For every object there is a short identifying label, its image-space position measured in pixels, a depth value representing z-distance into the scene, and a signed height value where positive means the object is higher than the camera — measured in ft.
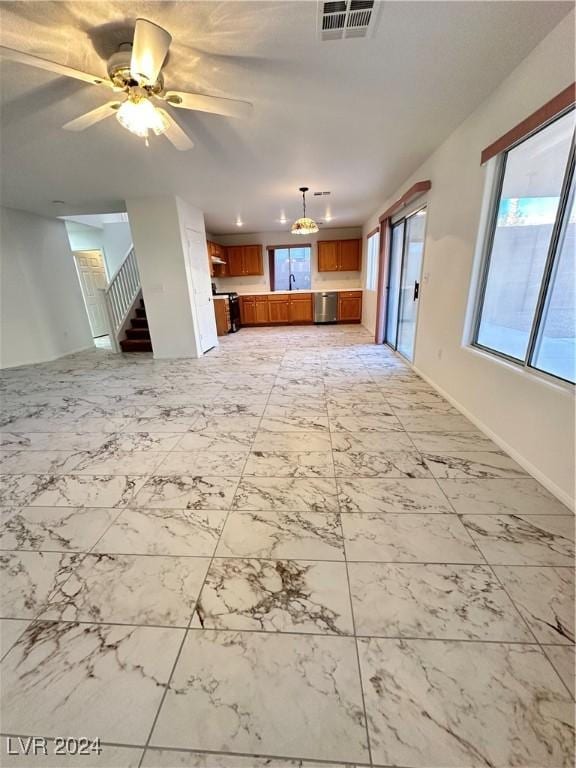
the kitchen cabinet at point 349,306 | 26.11 -2.04
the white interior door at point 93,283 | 24.89 +0.78
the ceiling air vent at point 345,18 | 4.72 +4.18
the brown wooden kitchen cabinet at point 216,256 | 23.46 +2.52
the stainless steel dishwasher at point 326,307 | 26.20 -2.02
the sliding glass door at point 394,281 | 16.17 -0.03
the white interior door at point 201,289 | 17.01 -0.06
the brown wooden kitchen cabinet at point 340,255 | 26.14 +2.33
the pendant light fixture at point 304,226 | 17.01 +3.18
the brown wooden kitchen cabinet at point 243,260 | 27.30 +2.33
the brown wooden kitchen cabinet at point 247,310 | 27.32 -2.09
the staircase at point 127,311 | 19.89 -1.30
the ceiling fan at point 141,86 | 4.68 +3.52
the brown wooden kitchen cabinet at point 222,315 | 24.29 -2.15
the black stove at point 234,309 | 25.59 -1.89
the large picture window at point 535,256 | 5.80 +0.41
